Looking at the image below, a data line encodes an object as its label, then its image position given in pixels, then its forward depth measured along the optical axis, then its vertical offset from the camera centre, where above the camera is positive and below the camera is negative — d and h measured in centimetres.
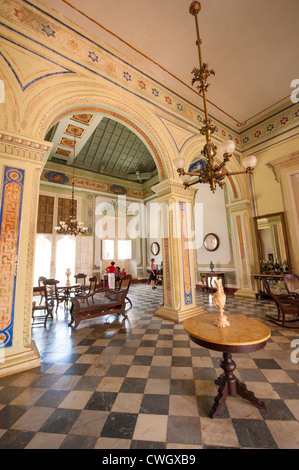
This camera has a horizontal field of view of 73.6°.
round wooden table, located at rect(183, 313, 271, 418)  180 -77
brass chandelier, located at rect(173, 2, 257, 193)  299 +147
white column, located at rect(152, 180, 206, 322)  491 +12
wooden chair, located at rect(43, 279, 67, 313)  601 -66
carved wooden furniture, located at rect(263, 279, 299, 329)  403 -112
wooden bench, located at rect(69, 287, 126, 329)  445 -107
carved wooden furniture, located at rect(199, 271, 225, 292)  830 -94
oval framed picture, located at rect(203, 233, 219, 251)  876 +68
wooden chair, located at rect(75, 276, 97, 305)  463 -79
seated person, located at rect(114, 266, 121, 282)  997 -73
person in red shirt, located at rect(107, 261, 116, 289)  795 -64
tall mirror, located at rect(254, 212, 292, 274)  623 +37
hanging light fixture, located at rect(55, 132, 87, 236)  782 +141
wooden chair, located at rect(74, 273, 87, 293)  747 -90
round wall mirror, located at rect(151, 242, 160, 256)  1167 +64
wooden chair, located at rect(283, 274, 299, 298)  524 -74
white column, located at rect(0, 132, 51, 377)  278 +26
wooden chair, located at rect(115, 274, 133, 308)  549 -63
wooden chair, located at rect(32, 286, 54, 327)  488 -121
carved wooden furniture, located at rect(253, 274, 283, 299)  611 -77
